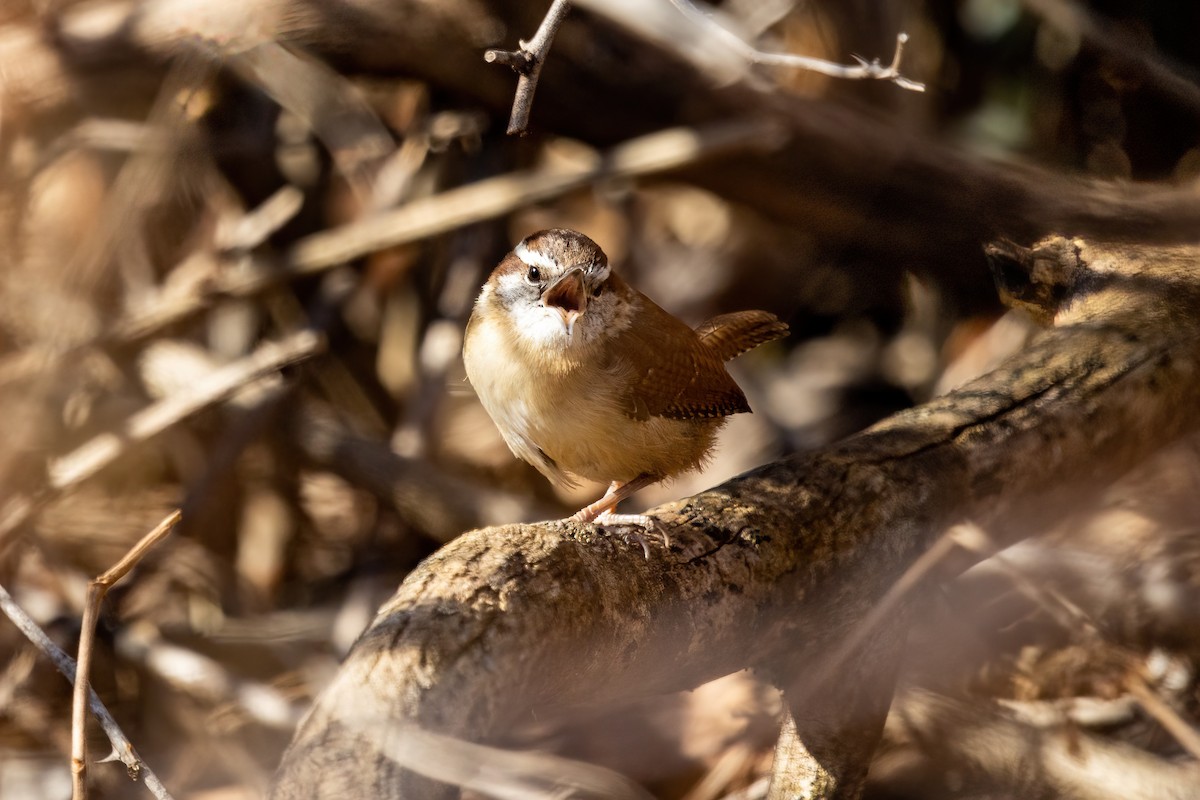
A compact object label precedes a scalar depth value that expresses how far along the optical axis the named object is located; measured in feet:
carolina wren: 16.21
